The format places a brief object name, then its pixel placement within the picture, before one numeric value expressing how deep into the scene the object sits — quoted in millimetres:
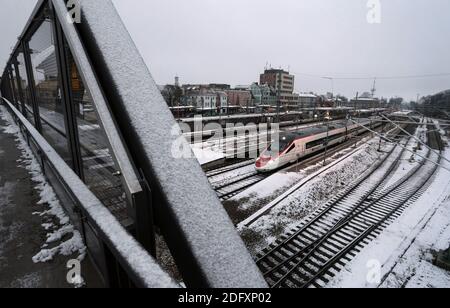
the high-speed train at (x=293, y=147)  15839
